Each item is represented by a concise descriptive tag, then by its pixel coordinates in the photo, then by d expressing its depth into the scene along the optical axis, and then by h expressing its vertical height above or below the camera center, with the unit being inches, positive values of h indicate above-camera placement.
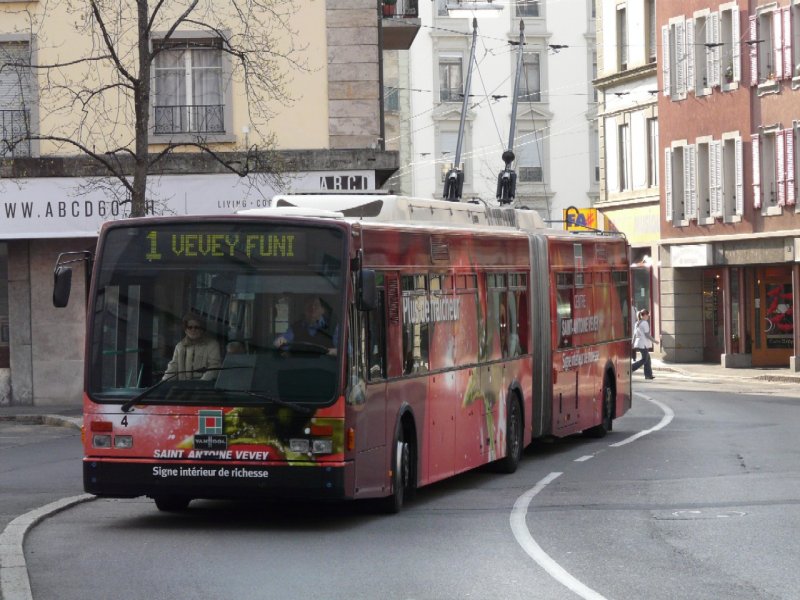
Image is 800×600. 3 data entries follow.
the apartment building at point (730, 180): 1879.9 +127.0
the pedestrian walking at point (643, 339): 1781.5 -40.4
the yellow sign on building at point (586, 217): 2057.3 +100.8
